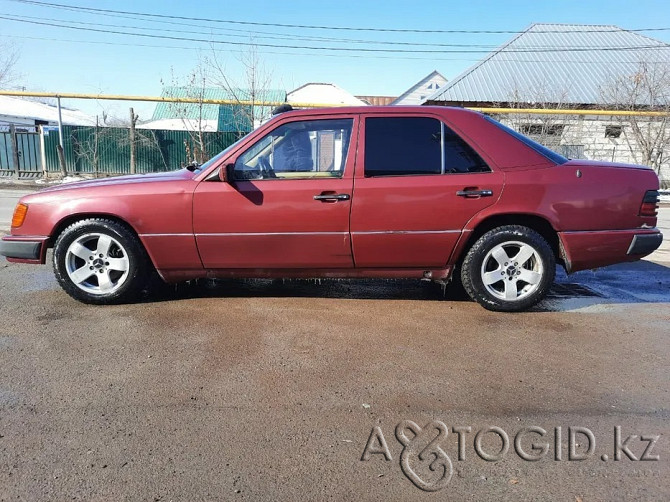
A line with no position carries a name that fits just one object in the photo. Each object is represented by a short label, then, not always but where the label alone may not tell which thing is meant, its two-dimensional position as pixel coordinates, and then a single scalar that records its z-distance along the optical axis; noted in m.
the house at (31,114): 35.03
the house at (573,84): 18.83
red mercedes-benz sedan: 3.94
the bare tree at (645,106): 17.80
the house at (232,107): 15.91
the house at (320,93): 53.22
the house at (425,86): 59.88
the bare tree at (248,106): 15.25
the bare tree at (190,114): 17.00
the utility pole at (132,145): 16.31
